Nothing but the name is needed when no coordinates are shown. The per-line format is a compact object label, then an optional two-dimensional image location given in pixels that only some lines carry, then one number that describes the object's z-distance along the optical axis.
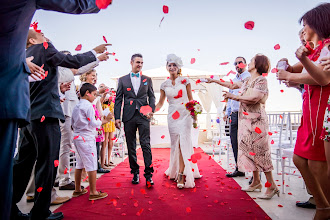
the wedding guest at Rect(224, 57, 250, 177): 3.95
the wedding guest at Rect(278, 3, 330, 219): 1.58
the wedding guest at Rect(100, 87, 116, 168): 4.80
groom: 3.55
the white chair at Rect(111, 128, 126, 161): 5.87
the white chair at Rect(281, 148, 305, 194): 2.66
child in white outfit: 2.72
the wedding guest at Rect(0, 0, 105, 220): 1.10
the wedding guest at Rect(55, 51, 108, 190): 3.25
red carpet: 2.25
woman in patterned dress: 2.79
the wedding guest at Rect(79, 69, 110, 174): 3.74
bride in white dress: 3.50
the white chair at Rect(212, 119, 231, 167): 5.37
